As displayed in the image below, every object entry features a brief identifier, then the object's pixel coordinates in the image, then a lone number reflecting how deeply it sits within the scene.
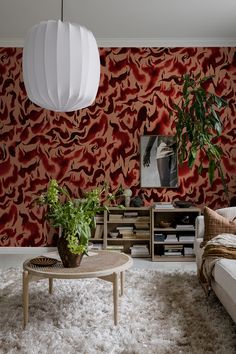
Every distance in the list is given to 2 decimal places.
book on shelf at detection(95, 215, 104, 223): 5.53
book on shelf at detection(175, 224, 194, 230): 5.34
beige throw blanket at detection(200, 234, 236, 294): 3.25
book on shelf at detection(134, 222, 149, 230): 5.49
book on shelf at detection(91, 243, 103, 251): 5.44
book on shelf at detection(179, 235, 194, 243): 5.35
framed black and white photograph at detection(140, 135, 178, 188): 5.70
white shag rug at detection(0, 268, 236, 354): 2.52
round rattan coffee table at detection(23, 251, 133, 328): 2.86
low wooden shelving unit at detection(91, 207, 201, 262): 5.35
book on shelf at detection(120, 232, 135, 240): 5.49
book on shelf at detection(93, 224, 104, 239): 5.52
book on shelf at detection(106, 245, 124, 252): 5.50
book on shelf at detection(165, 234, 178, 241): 5.36
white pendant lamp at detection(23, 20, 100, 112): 2.89
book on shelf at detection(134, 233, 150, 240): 5.47
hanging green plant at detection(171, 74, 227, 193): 4.88
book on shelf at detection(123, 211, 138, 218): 5.53
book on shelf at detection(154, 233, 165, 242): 5.36
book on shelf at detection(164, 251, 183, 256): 5.35
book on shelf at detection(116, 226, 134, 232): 5.51
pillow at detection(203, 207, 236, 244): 3.85
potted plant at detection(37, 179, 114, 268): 3.04
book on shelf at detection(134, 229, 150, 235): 5.48
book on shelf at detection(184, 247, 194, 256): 5.36
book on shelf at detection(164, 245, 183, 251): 5.36
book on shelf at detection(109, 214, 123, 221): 5.48
